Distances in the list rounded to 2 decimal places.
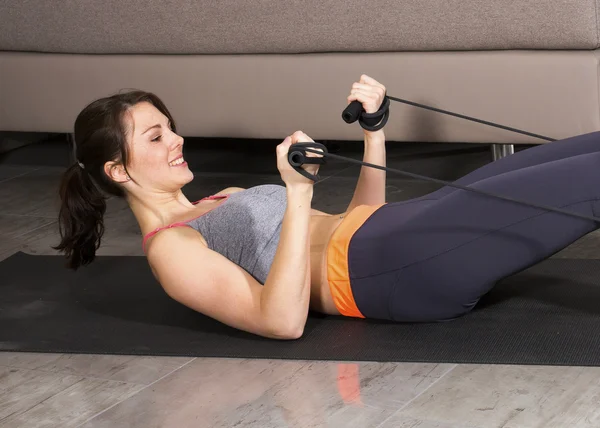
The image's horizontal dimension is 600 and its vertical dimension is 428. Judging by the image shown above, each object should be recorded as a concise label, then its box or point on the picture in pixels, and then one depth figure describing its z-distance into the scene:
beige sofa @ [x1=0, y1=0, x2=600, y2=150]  3.06
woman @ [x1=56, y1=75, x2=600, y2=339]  2.35
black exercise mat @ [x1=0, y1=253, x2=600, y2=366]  2.44
